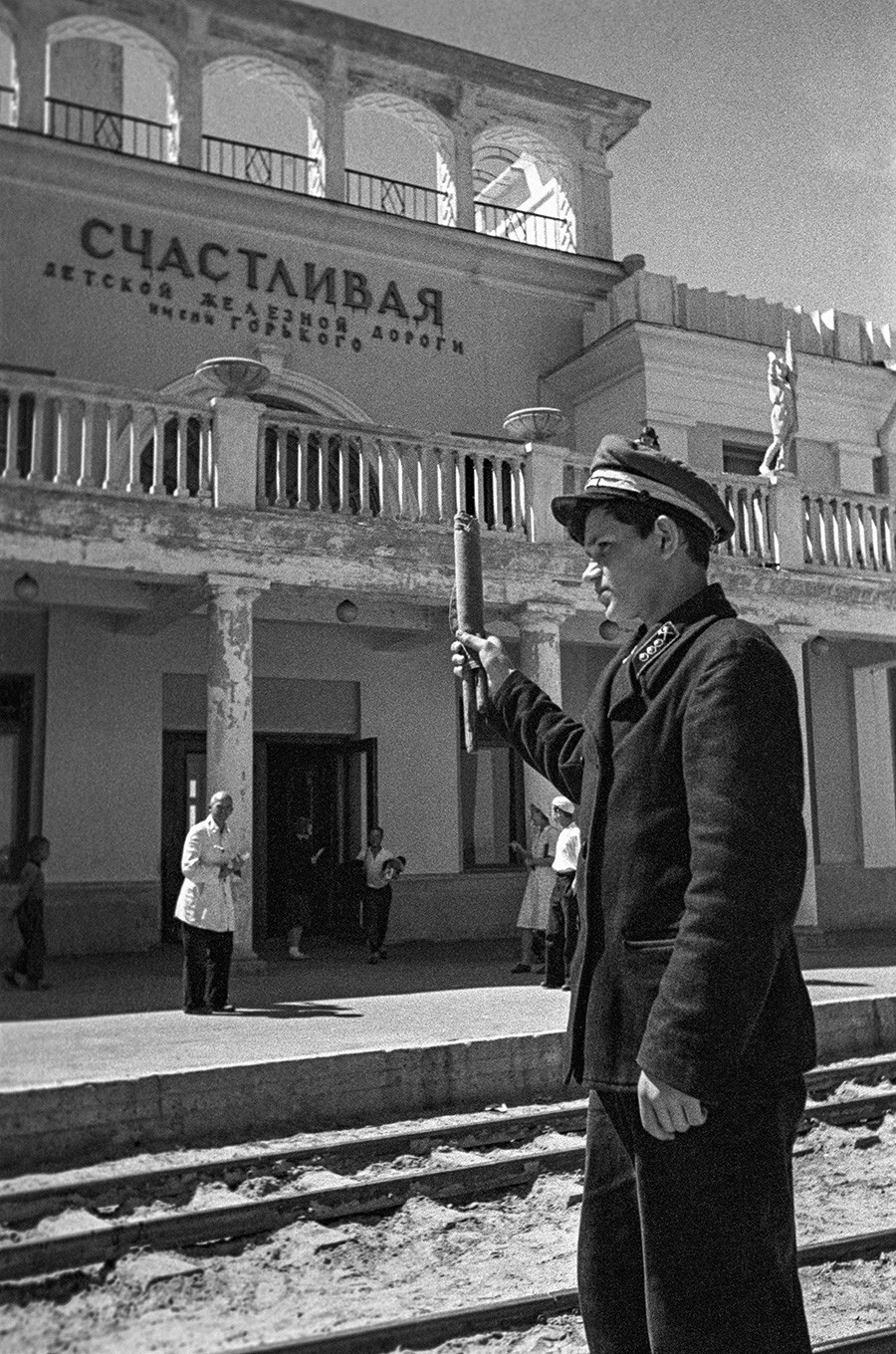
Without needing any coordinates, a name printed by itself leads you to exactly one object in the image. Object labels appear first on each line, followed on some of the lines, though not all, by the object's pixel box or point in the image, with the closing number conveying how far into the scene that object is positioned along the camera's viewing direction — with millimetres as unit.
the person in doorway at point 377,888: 12492
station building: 11117
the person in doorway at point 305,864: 14156
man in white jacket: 8469
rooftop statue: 13516
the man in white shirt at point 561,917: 9938
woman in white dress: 11094
